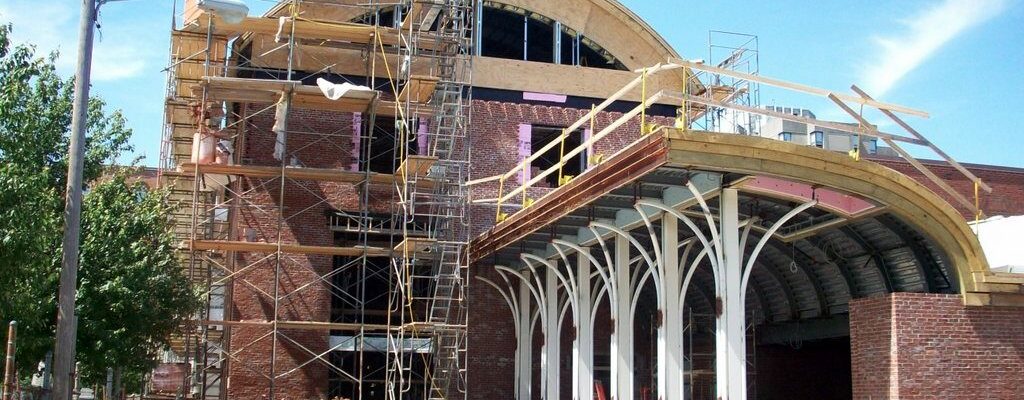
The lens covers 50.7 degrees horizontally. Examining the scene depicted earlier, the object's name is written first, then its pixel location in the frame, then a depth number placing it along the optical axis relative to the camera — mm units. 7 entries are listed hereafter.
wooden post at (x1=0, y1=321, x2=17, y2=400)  11289
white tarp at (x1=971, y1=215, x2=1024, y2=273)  16188
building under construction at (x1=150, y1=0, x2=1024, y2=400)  14555
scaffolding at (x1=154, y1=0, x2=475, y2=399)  22922
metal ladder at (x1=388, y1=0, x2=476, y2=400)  22922
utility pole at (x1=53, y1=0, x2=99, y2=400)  12156
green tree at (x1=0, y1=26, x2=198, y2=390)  14117
